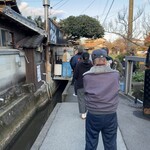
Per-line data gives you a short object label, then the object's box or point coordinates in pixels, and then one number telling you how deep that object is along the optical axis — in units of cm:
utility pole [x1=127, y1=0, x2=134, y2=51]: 854
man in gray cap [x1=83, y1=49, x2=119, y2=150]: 180
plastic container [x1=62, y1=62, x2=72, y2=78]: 993
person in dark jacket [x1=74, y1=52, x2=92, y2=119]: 347
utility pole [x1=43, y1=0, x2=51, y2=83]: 915
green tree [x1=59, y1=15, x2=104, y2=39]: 1912
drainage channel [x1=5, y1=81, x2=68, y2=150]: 474
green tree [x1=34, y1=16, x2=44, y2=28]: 1846
